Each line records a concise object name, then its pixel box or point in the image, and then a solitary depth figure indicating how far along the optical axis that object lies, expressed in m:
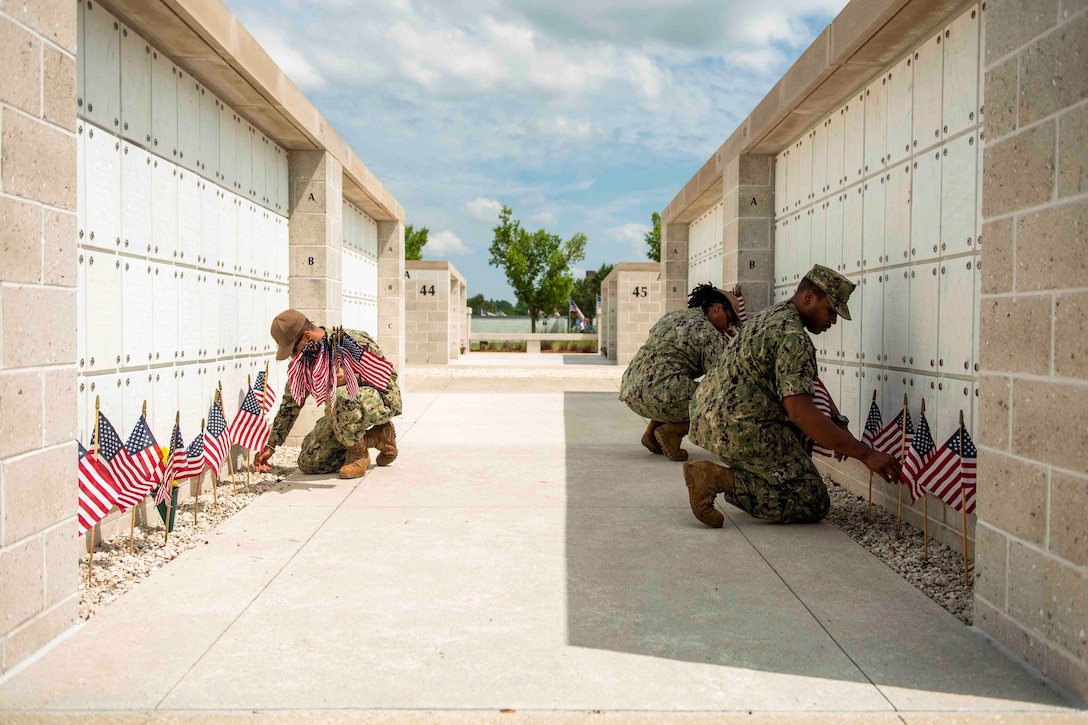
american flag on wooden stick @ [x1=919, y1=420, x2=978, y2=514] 4.20
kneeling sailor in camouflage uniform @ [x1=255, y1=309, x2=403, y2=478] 6.29
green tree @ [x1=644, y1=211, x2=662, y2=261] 46.75
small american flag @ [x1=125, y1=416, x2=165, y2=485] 4.59
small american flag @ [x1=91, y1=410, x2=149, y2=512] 4.34
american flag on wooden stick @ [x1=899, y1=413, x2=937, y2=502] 4.55
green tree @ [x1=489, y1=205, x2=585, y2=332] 49.31
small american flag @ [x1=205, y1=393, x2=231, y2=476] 5.49
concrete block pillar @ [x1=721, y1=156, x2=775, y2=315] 8.69
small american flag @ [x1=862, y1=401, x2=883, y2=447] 5.52
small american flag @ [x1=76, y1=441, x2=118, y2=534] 3.98
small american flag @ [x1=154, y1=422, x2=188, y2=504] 4.75
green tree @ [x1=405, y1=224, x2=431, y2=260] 50.43
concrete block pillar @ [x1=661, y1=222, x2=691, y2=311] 14.63
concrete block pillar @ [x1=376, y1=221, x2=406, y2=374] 13.30
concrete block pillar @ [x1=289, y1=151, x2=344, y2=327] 8.40
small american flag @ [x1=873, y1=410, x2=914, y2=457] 5.11
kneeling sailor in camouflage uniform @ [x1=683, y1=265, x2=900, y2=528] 4.75
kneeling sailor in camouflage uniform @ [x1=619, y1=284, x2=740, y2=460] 7.17
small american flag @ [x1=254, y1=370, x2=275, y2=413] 6.90
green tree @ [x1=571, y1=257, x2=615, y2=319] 71.56
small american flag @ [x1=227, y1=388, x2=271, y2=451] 6.14
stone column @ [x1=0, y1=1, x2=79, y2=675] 3.00
